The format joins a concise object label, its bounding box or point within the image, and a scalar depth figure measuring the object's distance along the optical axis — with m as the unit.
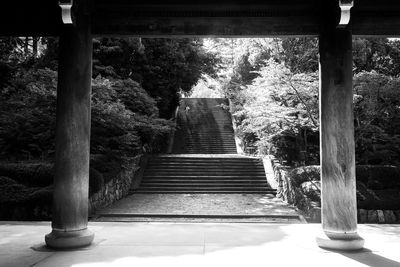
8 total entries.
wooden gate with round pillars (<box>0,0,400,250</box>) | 5.66
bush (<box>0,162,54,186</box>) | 11.62
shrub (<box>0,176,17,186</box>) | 11.22
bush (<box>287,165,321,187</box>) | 12.83
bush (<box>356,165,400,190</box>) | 12.45
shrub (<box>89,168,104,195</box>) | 11.95
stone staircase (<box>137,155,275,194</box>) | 14.72
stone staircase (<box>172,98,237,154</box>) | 22.28
